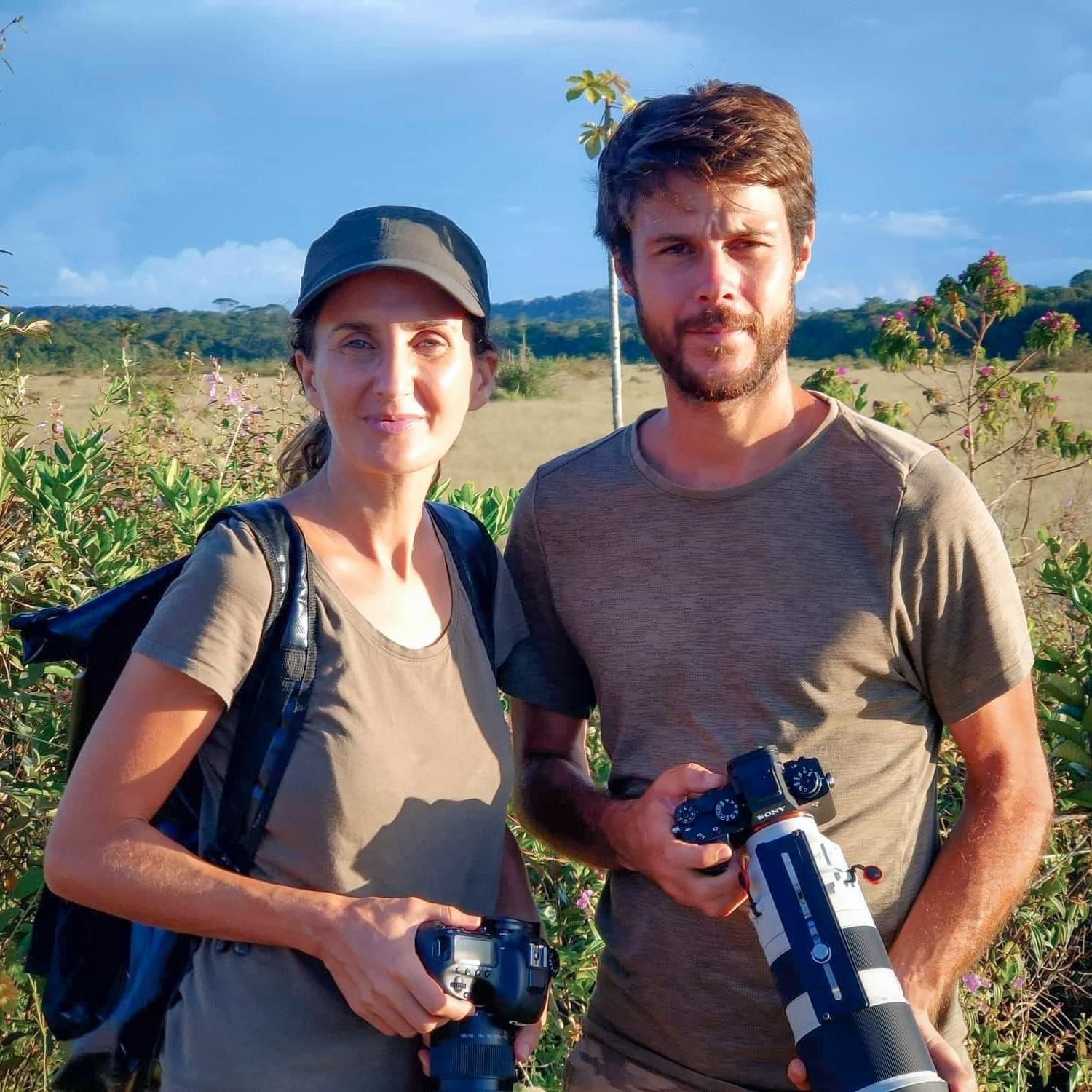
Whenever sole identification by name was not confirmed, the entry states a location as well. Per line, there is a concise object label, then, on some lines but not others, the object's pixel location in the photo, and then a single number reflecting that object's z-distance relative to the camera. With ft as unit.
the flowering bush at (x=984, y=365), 19.40
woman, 5.19
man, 6.18
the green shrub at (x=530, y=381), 110.35
